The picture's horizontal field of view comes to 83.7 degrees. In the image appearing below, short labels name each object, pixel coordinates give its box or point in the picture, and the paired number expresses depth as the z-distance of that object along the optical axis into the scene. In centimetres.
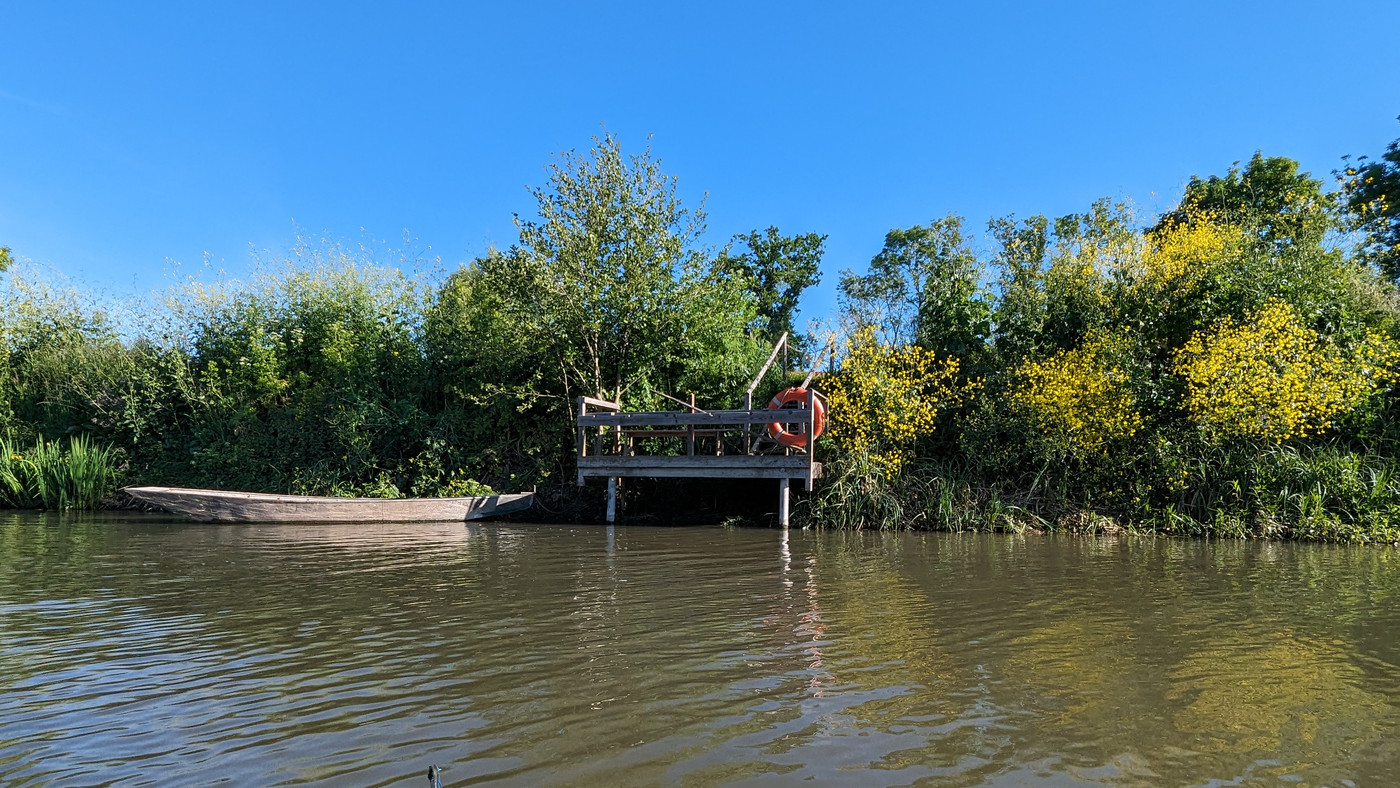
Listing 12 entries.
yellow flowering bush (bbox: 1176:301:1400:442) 1158
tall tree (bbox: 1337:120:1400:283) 1853
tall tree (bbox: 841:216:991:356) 1454
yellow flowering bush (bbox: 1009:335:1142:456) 1240
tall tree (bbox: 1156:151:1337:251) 1419
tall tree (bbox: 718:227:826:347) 3047
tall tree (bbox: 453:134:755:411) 1473
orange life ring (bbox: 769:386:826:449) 1293
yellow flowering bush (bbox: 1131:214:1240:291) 1346
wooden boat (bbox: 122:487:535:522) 1303
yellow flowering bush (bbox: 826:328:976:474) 1288
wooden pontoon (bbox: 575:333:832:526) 1274
